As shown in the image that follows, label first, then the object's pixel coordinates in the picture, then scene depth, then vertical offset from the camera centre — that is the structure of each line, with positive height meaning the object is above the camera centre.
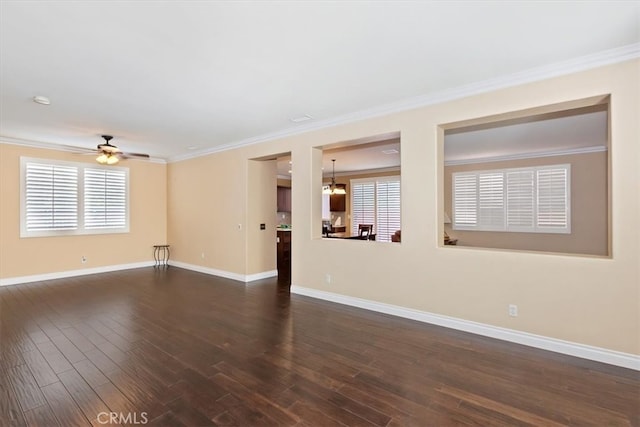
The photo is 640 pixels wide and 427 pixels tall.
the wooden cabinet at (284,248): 8.27 -0.97
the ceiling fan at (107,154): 5.21 +1.00
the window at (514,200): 6.62 +0.28
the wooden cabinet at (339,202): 10.30 +0.34
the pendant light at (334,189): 8.64 +0.65
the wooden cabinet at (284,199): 10.26 +0.45
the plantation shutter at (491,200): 7.32 +0.28
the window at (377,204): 9.18 +0.25
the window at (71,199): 6.02 +0.31
